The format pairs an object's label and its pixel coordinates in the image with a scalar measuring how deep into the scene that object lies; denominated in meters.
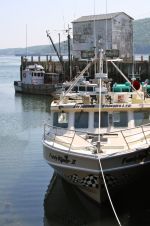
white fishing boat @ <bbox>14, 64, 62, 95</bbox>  55.31
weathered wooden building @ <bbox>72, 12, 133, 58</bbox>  58.62
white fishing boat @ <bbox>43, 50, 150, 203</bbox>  15.10
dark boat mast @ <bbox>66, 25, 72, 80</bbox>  53.72
